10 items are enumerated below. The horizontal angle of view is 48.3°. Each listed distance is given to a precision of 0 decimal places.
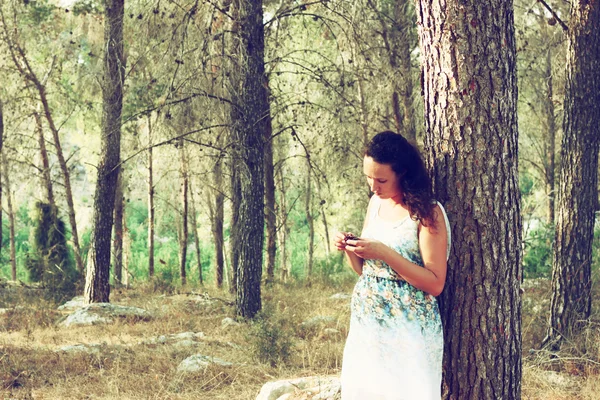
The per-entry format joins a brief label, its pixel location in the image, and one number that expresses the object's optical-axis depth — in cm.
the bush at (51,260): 1173
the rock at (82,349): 696
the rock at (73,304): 1066
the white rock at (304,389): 455
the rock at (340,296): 1087
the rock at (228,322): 873
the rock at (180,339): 740
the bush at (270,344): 646
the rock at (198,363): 614
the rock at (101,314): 912
